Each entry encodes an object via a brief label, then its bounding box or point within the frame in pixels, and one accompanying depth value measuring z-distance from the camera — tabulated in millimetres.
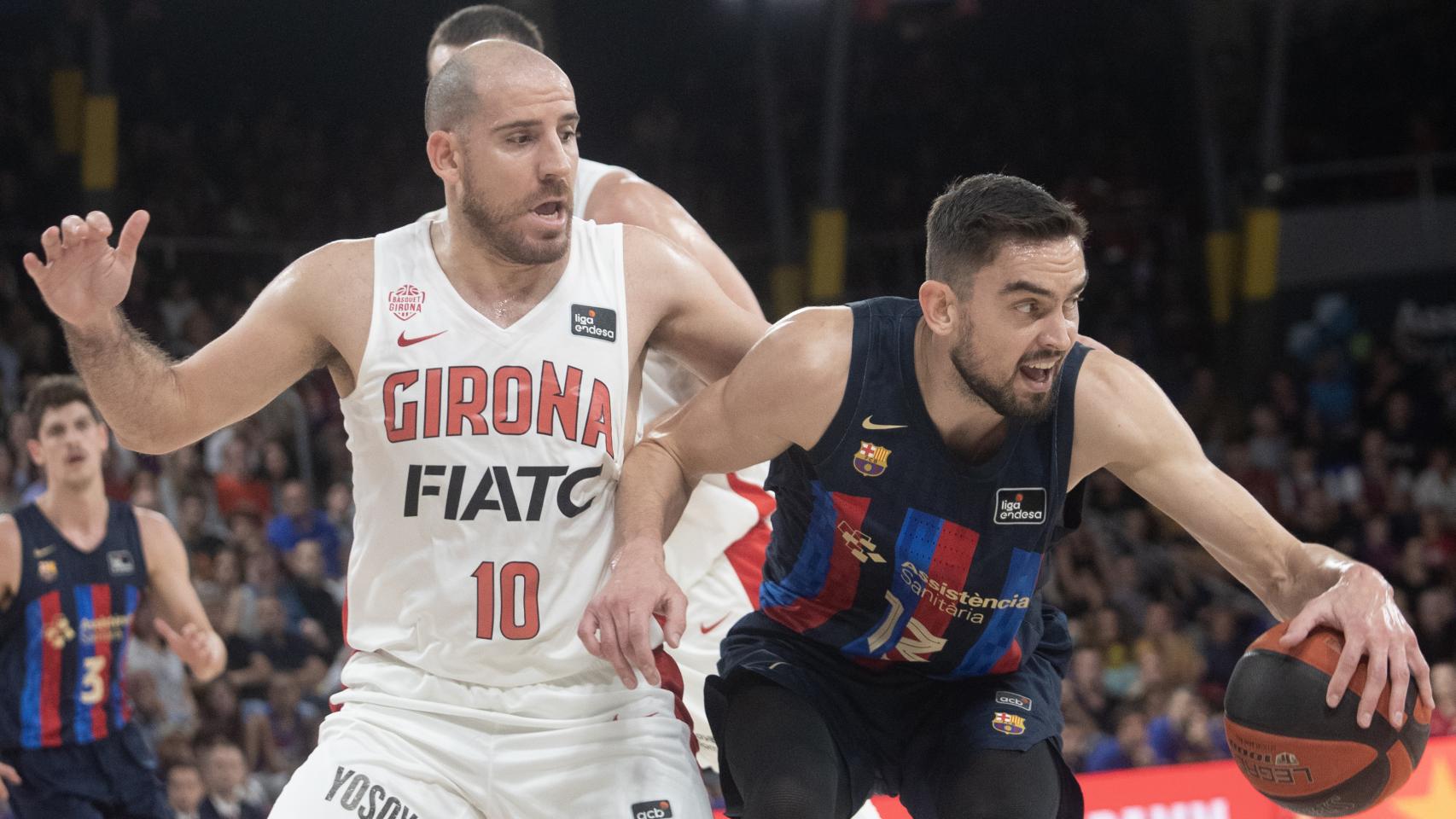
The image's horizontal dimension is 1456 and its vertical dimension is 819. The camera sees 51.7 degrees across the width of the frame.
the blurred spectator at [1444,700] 8852
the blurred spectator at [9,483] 8861
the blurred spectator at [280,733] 8125
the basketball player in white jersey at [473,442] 3209
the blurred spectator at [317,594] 8844
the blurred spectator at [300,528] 9328
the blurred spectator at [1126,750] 8941
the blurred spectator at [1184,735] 8906
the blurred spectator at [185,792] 7156
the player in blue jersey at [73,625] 5828
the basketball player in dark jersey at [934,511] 3174
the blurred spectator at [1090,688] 9539
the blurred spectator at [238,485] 9773
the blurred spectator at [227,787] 7293
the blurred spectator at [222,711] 8225
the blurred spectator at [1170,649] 10172
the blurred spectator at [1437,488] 12414
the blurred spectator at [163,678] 8133
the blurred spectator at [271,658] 8438
